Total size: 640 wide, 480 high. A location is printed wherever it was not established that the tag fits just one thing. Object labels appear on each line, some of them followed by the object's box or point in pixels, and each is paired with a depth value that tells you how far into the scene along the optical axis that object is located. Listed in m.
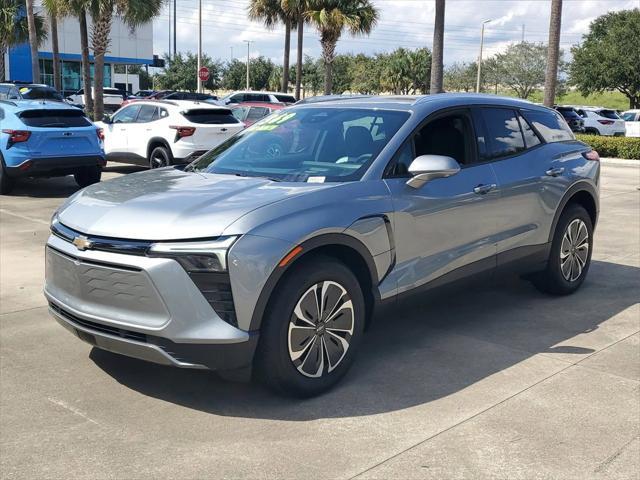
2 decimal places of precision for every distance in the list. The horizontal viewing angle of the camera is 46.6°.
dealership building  53.00
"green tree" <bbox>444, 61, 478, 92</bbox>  73.88
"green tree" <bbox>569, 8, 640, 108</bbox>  42.78
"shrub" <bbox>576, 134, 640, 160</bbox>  22.47
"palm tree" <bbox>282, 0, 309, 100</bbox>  30.91
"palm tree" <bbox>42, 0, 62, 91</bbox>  23.98
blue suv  12.08
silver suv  3.79
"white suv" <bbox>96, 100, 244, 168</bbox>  14.34
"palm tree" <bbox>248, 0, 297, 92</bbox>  33.62
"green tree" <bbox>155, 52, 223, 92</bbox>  71.94
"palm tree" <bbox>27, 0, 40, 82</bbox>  30.85
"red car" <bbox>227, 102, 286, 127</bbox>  19.21
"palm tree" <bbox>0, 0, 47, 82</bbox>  35.19
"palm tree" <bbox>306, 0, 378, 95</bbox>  30.52
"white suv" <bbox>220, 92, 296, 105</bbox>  29.27
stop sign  33.22
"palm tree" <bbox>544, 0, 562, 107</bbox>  22.69
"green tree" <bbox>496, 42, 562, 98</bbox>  67.31
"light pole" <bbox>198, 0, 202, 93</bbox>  38.47
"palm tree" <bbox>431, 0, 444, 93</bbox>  21.02
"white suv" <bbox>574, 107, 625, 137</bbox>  32.06
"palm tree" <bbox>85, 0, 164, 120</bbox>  23.97
